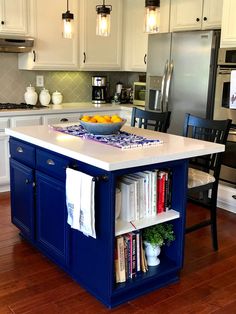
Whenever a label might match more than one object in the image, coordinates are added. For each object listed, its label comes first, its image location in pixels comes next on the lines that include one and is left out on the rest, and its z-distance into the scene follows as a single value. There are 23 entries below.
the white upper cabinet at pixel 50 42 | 4.56
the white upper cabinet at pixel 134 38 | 5.05
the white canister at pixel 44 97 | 4.98
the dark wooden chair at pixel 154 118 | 3.44
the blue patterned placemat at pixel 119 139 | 2.51
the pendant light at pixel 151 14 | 2.65
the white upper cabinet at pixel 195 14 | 4.07
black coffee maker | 5.36
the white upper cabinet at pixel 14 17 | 4.27
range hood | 4.35
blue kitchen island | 2.23
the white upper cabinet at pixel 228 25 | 3.74
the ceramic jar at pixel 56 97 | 5.09
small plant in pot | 2.53
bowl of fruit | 2.75
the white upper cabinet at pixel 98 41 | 4.94
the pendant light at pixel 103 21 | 2.89
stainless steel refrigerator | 3.96
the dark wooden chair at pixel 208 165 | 2.95
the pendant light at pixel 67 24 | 3.43
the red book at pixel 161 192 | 2.54
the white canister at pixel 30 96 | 4.87
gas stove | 4.48
